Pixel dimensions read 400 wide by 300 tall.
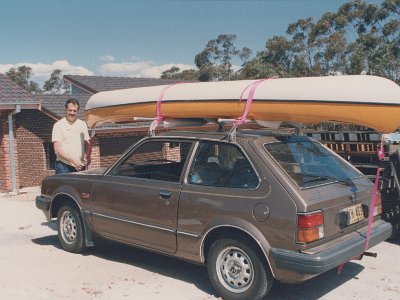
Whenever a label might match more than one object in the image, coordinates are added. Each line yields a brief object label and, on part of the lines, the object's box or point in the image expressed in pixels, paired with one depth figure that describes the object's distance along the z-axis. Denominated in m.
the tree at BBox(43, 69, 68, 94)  73.62
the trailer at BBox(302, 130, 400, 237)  6.52
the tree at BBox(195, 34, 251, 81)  46.31
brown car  4.23
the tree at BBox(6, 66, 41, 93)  65.56
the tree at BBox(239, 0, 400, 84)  28.84
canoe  4.54
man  7.38
